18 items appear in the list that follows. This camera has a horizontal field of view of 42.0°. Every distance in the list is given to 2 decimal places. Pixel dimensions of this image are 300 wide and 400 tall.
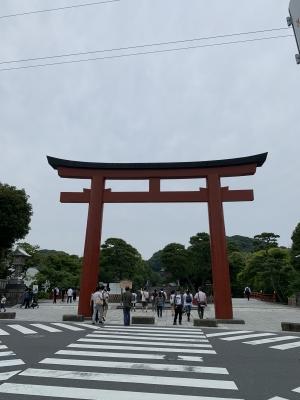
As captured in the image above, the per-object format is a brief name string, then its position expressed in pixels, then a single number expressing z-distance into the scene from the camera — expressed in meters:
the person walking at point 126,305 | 15.94
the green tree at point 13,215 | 35.38
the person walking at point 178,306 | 16.98
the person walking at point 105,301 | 16.41
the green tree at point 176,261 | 57.88
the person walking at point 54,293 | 33.02
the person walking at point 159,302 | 20.66
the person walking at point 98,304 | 15.96
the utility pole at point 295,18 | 8.86
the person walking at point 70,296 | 33.84
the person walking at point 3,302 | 21.85
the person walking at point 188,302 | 18.78
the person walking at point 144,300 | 26.53
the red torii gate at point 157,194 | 18.89
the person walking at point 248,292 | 41.08
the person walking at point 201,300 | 18.70
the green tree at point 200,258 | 55.97
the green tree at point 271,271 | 33.00
